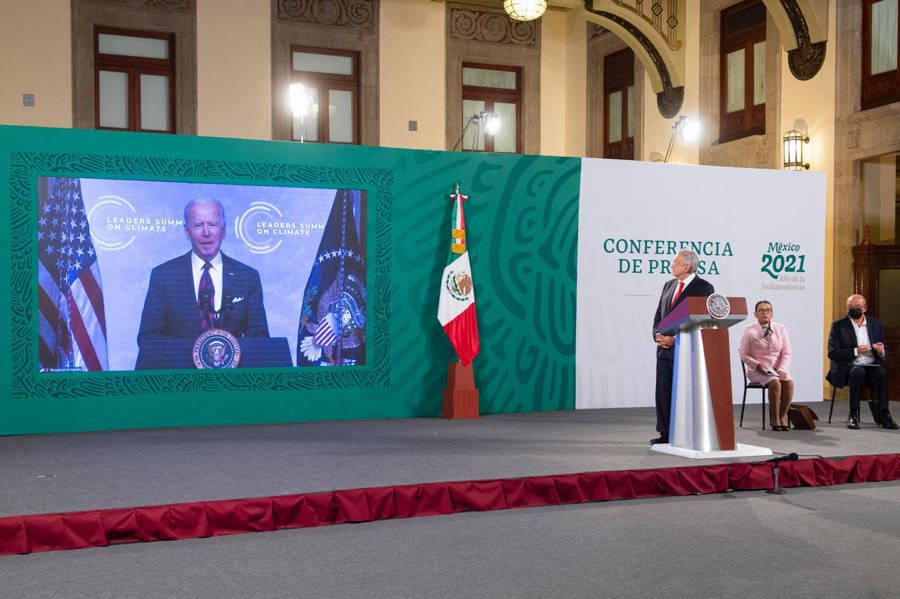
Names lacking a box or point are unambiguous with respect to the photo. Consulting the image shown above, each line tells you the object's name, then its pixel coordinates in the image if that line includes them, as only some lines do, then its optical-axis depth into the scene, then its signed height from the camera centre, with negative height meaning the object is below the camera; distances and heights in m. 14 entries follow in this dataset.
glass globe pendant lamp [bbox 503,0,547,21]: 11.32 +3.13
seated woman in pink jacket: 7.80 -0.56
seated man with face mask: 8.02 -0.55
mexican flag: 8.46 -0.15
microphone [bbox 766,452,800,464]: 5.65 -0.99
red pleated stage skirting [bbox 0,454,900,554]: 4.42 -1.10
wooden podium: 6.11 -0.59
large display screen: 7.63 +0.08
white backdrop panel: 9.22 +0.29
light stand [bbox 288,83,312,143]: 12.48 +2.34
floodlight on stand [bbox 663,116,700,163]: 12.04 +1.88
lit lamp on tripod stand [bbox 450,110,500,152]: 13.52 +2.25
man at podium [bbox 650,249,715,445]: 6.43 -0.15
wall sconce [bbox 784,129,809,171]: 10.61 +1.41
